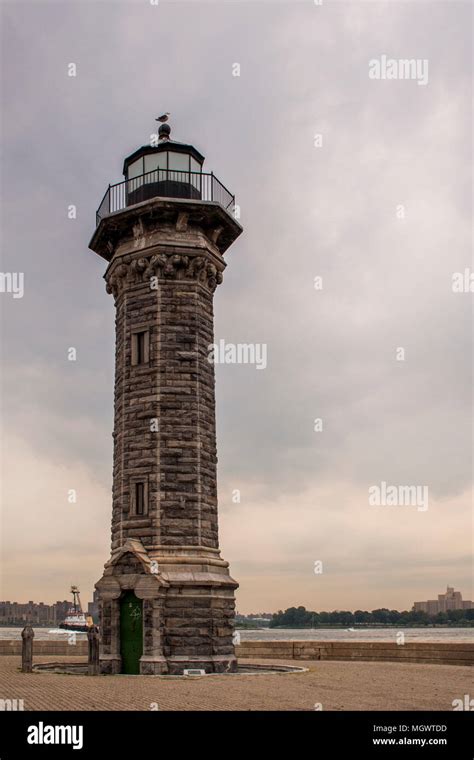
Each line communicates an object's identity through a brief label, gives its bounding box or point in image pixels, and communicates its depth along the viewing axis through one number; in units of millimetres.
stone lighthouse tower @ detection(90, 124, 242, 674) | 23734
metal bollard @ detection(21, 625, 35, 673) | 24188
